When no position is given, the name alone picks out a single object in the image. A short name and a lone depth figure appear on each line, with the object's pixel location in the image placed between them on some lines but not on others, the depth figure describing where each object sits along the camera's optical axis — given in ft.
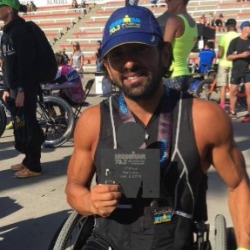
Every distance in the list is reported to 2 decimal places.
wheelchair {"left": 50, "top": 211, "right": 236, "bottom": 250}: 4.36
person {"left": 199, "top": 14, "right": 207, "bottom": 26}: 46.41
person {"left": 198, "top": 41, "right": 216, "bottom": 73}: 25.89
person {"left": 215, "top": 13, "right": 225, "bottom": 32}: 46.04
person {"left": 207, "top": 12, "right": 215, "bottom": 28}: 47.37
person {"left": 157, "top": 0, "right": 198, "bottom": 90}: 9.33
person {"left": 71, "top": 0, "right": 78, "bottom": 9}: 65.93
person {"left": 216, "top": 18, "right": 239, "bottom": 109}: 18.98
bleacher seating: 51.02
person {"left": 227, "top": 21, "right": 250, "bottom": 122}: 17.23
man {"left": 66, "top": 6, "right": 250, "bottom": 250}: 4.26
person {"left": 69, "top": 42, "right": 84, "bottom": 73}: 34.96
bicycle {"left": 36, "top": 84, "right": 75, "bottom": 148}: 13.42
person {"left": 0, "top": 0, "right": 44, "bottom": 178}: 9.65
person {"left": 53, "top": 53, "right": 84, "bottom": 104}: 15.15
